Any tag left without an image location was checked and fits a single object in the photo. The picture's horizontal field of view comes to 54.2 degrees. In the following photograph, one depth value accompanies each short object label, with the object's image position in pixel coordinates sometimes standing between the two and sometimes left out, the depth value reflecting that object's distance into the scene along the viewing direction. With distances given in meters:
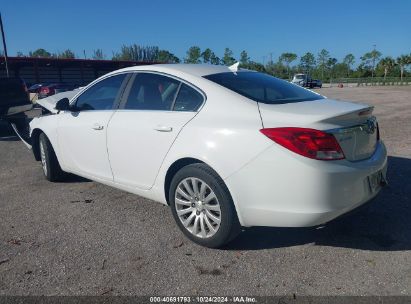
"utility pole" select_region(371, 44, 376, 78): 90.81
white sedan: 2.99
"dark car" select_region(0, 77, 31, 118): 10.62
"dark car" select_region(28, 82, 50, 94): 27.97
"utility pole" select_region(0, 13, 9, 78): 26.03
